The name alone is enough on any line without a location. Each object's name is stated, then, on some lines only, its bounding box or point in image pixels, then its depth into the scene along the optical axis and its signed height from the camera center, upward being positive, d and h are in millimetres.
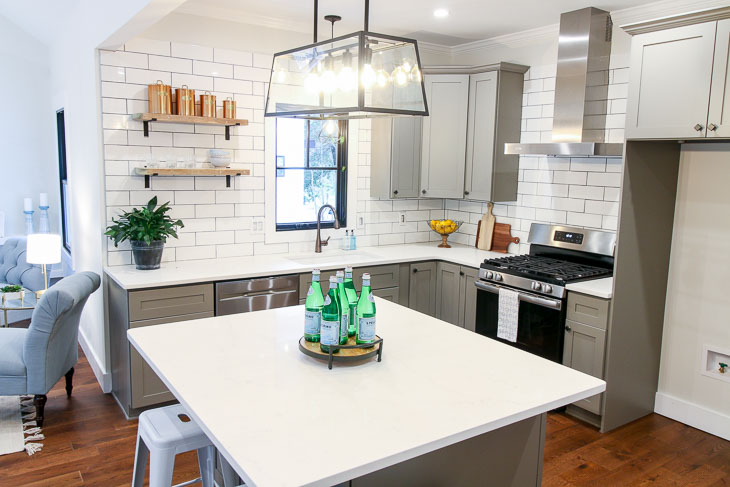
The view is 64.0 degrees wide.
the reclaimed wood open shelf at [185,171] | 3879 -35
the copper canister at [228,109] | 4168 +417
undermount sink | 4516 -690
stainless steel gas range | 3850 -692
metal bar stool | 2098 -1006
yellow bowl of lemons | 5258 -487
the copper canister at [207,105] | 4055 +424
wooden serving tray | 2186 -687
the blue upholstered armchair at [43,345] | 3406 -1125
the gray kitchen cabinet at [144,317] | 3605 -957
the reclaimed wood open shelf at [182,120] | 3818 +315
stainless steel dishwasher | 3877 -859
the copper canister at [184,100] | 3953 +445
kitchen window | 4750 -25
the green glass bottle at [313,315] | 2293 -571
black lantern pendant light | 2123 +365
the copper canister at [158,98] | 3877 +446
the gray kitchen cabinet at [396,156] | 4969 +142
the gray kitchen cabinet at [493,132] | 4664 +351
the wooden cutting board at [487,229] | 5082 -475
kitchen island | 1599 -748
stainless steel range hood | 3932 +647
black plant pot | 3803 -579
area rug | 3348 -1614
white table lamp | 4598 -678
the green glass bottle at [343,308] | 2252 -535
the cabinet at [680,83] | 3068 +535
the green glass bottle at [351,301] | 2301 -514
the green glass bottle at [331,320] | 2195 -559
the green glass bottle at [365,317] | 2244 -557
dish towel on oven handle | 4070 -973
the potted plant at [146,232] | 3773 -435
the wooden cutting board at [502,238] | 4961 -529
